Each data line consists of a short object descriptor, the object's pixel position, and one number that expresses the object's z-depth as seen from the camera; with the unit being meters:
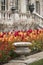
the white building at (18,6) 13.61
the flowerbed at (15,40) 6.84
